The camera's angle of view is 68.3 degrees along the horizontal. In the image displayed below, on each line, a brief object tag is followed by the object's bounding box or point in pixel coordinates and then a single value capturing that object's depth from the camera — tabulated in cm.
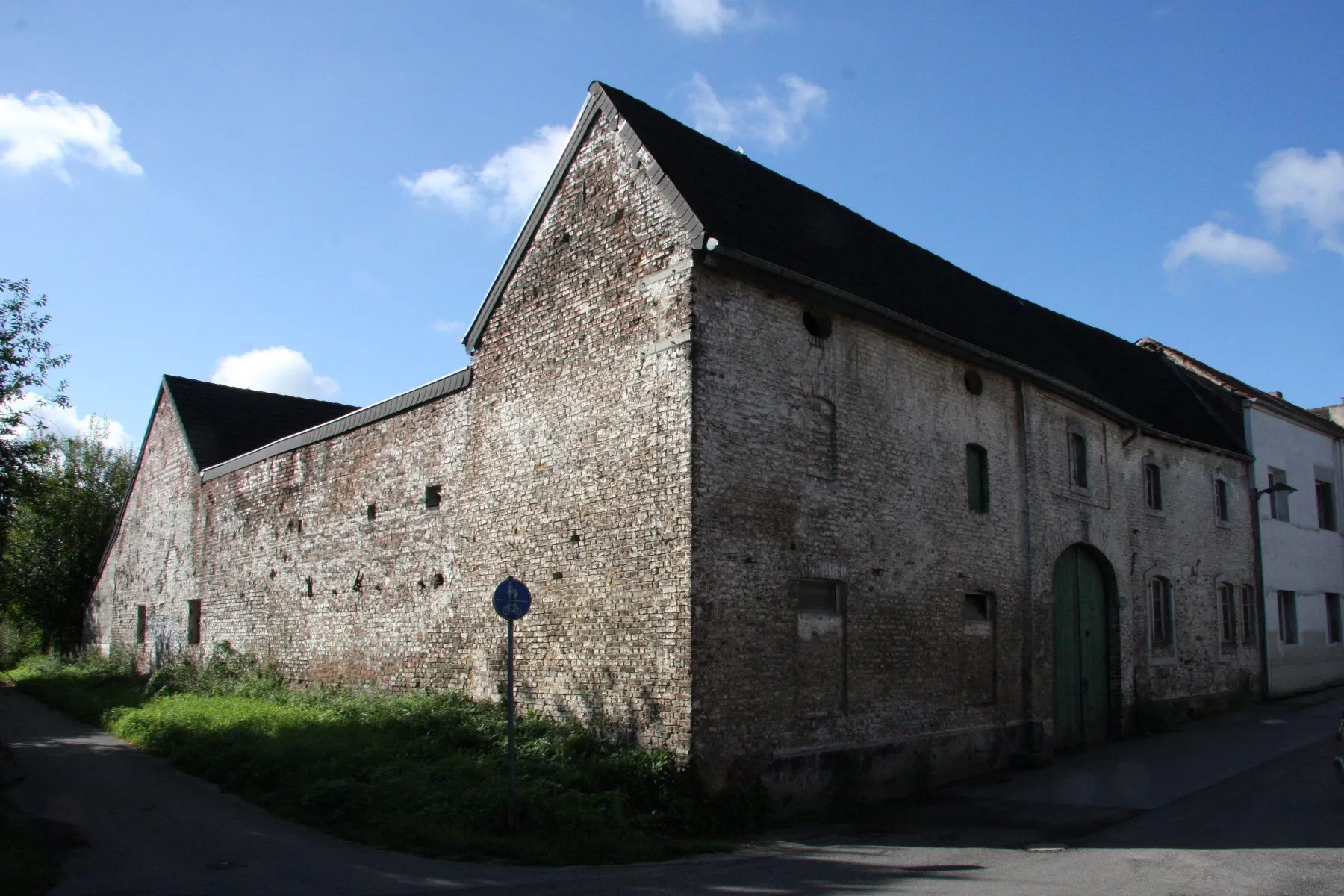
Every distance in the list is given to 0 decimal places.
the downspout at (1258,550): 2322
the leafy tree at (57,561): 3042
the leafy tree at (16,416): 1545
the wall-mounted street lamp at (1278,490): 2239
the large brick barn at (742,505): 1143
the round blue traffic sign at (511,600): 998
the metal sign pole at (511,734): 954
